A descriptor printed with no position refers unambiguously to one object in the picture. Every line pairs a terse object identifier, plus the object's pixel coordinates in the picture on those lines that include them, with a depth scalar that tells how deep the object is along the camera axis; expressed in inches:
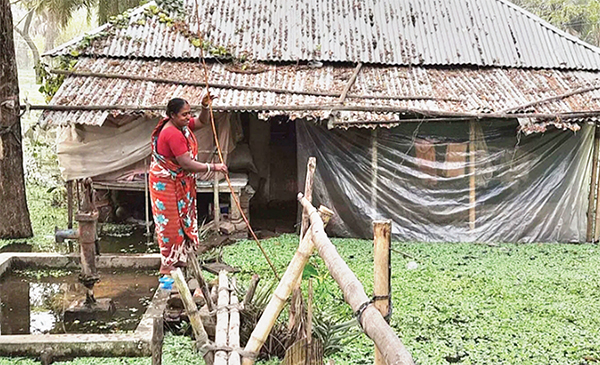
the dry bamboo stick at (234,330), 133.7
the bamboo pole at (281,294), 127.6
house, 339.3
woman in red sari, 185.9
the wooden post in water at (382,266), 98.2
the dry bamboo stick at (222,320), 136.3
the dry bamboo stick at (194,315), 137.0
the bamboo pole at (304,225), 154.9
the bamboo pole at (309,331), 136.6
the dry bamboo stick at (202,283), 165.8
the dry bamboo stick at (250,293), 176.2
